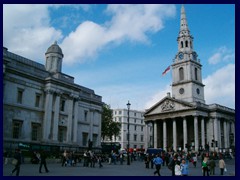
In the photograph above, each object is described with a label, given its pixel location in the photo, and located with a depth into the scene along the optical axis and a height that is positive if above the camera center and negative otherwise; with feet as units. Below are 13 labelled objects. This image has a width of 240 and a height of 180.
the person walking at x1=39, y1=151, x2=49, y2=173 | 62.40 -6.29
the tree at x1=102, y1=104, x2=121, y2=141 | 216.74 +6.45
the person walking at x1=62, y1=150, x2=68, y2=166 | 85.95 -8.69
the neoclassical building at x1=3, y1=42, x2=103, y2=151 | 104.22 +10.96
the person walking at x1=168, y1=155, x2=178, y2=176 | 58.34 -6.68
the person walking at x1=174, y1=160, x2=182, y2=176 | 49.39 -6.59
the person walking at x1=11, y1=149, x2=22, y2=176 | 52.44 -5.28
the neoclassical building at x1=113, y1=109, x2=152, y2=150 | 299.99 +6.63
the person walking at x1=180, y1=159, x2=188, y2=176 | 49.85 -6.19
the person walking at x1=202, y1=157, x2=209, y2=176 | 59.72 -6.66
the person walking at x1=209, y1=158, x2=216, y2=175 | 64.26 -7.17
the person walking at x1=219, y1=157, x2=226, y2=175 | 65.21 -7.10
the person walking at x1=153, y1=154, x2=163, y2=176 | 60.94 -6.37
